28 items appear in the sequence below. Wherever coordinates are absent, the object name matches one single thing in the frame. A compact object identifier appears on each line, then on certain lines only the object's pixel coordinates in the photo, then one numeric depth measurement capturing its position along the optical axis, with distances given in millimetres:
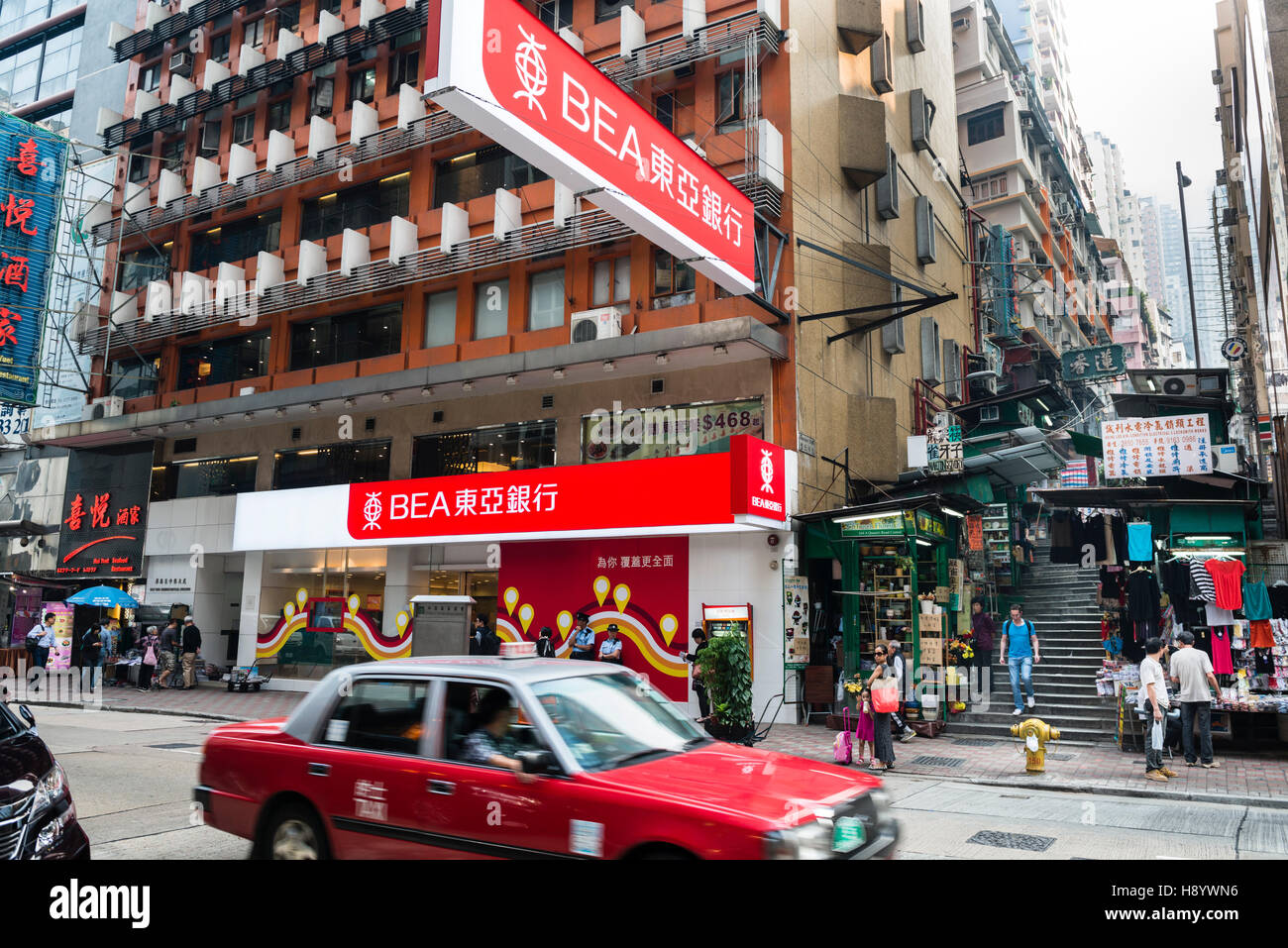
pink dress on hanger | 15359
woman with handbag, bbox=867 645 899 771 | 13016
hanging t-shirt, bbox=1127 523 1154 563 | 18797
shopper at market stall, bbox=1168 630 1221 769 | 12539
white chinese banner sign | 19406
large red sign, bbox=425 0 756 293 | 7738
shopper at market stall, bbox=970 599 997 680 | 17797
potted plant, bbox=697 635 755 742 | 13859
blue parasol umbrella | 24547
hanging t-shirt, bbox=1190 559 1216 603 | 15320
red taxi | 4797
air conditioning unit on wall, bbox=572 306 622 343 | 19891
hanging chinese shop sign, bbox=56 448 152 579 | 27953
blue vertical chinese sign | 25078
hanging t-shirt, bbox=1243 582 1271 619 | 14860
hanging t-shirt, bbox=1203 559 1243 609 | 15016
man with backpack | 16547
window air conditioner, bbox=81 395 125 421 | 28688
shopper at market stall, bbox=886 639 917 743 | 15066
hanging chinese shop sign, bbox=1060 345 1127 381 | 37531
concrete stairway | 16250
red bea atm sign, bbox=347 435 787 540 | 17062
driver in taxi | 5469
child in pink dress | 13602
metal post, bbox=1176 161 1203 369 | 40681
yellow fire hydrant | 12398
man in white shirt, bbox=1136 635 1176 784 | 12055
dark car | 5340
